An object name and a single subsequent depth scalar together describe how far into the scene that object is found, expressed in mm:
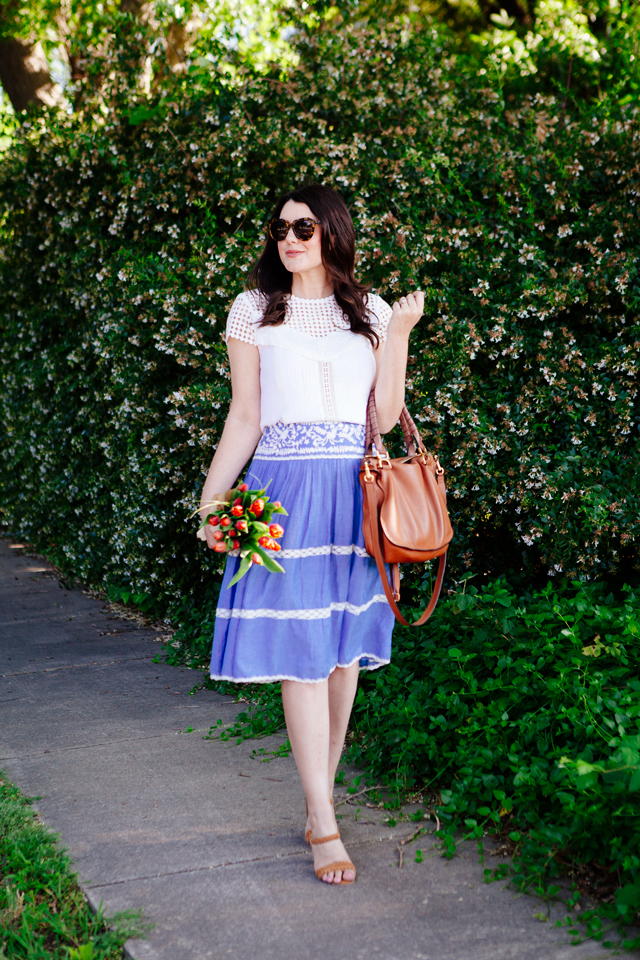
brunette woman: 2523
